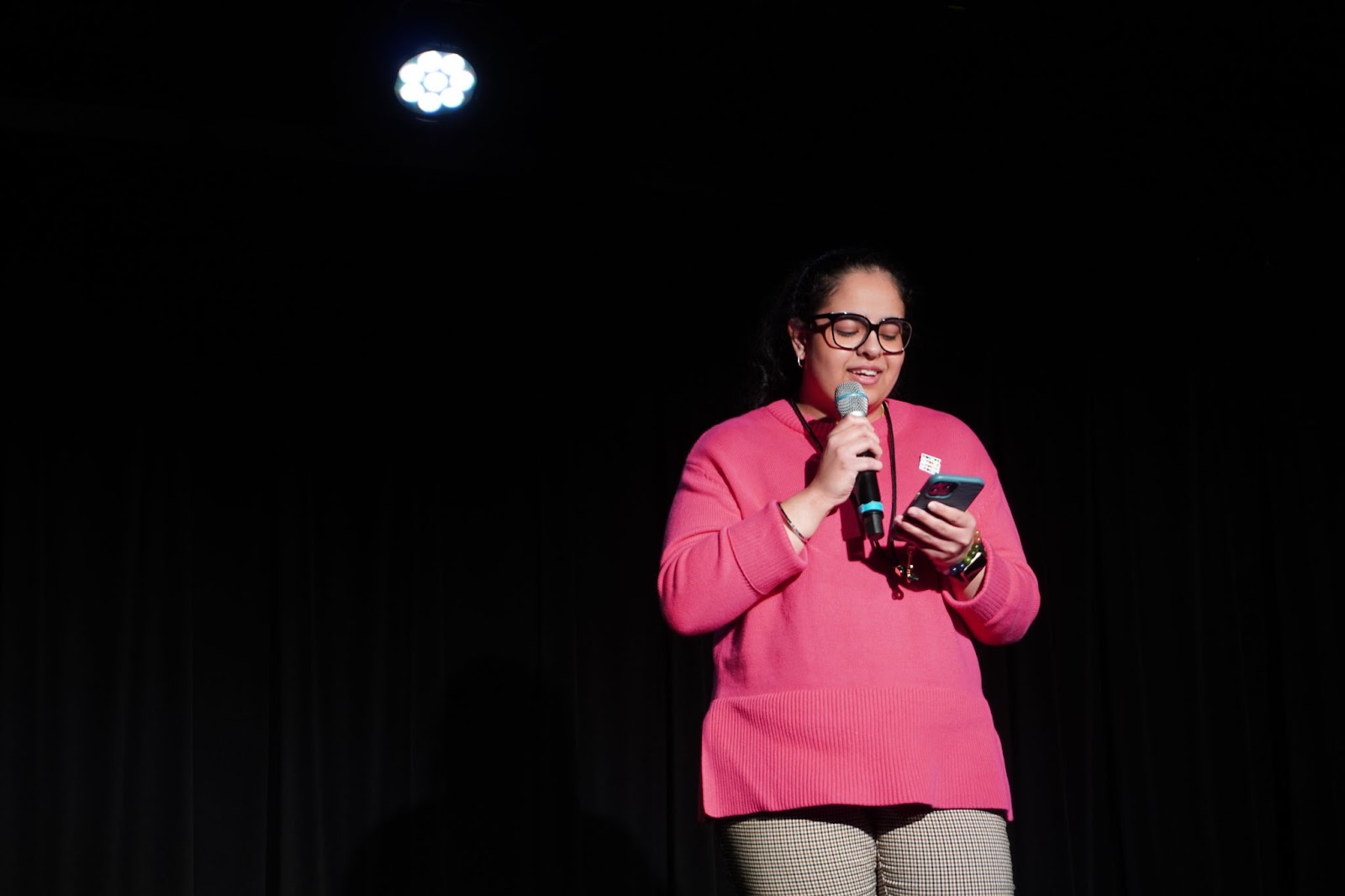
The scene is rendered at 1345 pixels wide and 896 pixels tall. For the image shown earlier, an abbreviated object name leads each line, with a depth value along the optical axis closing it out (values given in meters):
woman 4.29
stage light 5.78
